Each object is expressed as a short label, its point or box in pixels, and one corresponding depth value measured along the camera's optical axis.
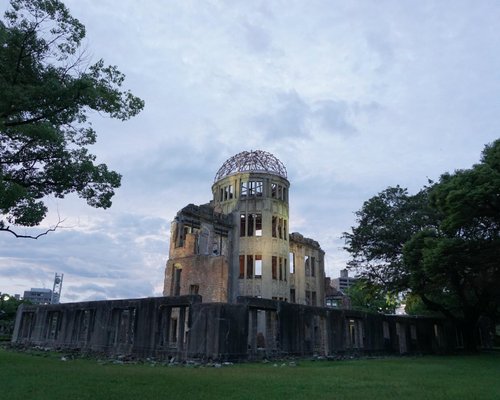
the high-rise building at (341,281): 142.38
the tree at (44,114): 13.68
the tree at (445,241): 21.67
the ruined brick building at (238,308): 19.91
